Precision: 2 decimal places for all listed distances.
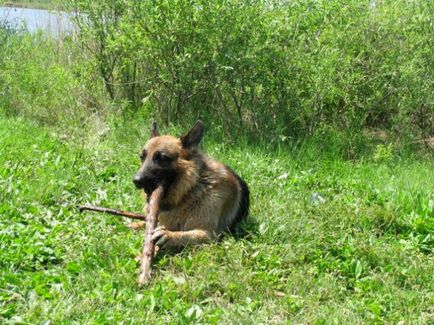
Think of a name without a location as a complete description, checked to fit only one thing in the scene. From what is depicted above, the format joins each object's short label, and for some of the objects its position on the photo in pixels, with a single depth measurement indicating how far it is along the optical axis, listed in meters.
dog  5.01
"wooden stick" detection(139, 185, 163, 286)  4.28
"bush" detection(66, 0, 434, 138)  7.95
